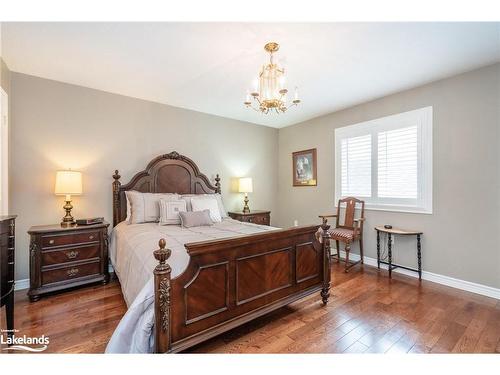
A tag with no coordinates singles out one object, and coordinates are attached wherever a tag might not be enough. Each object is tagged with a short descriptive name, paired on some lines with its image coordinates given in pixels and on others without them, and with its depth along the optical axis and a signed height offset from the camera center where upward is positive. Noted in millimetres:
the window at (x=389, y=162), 3104 +360
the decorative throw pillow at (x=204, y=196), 3373 -192
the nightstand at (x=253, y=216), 4098 -551
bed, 1442 -710
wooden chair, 3424 -657
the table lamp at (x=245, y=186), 4336 -2
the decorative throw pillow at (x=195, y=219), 2947 -425
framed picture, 4549 +360
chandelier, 2184 +989
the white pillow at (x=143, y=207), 3098 -280
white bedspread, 1441 -620
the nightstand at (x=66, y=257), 2475 -801
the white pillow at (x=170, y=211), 3059 -334
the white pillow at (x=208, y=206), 3325 -289
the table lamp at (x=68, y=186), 2736 +3
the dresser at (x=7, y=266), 1580 -562
